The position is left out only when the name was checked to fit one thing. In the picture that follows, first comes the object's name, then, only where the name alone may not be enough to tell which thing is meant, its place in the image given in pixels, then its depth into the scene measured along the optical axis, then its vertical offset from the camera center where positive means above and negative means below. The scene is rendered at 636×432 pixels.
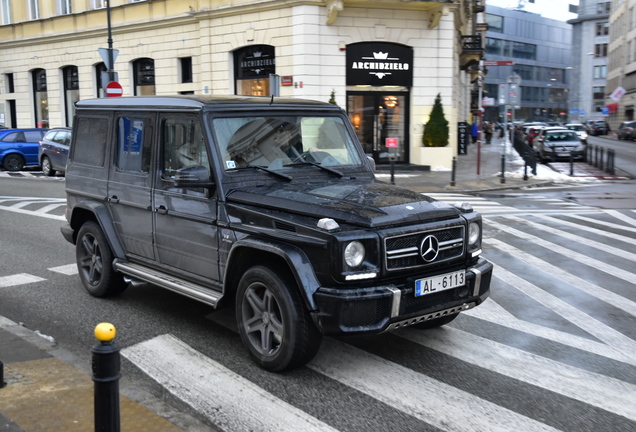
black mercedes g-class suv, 4.84 -0.80
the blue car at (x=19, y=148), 26.17 -0.88
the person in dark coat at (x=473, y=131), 43.59 -0.64
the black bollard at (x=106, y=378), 3.38 -1.24
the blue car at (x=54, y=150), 23.53 -0.88
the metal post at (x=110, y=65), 23.58 +2.02
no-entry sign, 22.62 +1.14
